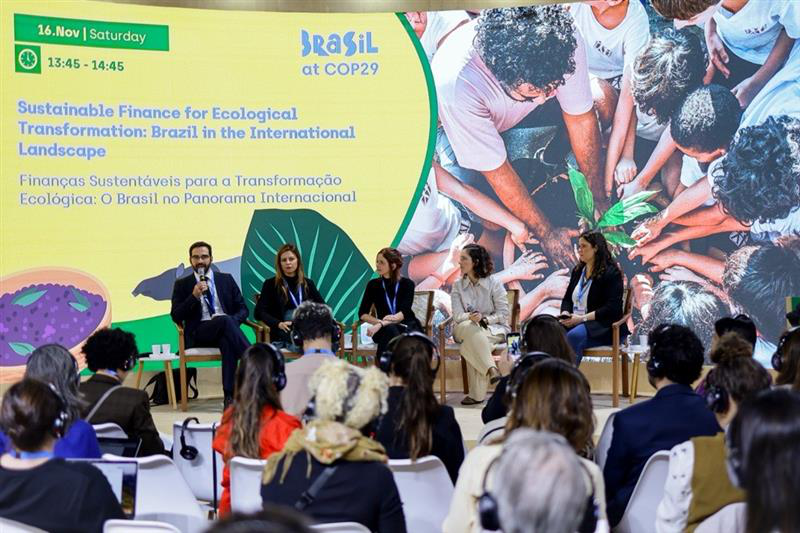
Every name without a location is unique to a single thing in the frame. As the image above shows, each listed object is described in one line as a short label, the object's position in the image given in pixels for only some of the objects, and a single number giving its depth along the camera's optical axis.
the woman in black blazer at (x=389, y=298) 7.02
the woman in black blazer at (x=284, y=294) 6.96
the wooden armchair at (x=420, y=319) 7.13
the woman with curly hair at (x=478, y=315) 7.03
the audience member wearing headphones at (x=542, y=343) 3.84
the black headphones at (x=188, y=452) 3.59
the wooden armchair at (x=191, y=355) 6.80
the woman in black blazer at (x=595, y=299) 6.63
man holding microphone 6.77
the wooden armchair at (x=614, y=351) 6.66
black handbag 7.38
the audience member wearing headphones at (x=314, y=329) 4.59
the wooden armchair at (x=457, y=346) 6.99
